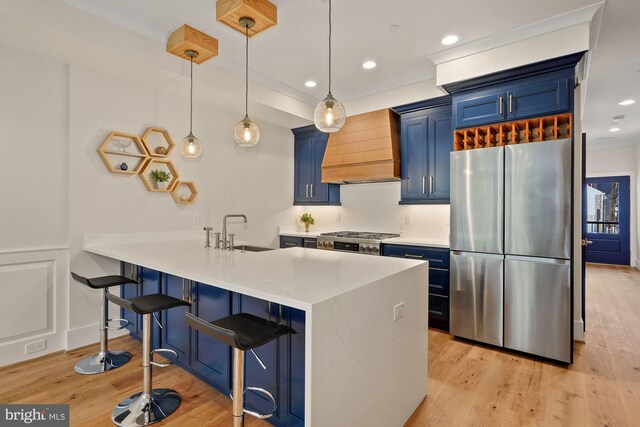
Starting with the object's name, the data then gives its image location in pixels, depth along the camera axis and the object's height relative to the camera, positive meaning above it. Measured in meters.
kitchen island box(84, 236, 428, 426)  1.36 -0.49
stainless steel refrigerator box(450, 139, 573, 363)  2.71 -0.28
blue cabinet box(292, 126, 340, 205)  4.95 +0.68
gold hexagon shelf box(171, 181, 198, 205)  3.72 +0.24
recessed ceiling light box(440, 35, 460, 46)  2.97 +1.61
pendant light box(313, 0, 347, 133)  2.19 +0.68
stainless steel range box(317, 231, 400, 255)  3.88 -0.33
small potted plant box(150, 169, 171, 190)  3.53 +0.38
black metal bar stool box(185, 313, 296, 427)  1.37 -0.54
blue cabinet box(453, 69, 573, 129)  2.80 +1.07
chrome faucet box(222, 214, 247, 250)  2.95 -0.26
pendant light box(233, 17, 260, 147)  2.59 +0.65
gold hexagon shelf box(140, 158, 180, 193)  3.46 +0.44
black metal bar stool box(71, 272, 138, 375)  2.56 -1.18
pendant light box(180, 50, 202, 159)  3.03 +0.63
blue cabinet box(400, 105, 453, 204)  3.77 +0.73
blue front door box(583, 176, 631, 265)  7.36 -0.09
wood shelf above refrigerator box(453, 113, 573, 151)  2.88 +0.80
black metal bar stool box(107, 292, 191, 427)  1.96 -1.18
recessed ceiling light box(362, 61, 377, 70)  3.52 +1.64
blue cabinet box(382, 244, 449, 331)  3.45 -0.72
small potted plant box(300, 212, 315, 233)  5.15 -0.09
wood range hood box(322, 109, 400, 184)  4.04 +0.84
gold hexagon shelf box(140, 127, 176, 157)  3.45 +0.78
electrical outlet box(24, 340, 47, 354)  2.76 -1.15
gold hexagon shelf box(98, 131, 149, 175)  3.16 +0.60
